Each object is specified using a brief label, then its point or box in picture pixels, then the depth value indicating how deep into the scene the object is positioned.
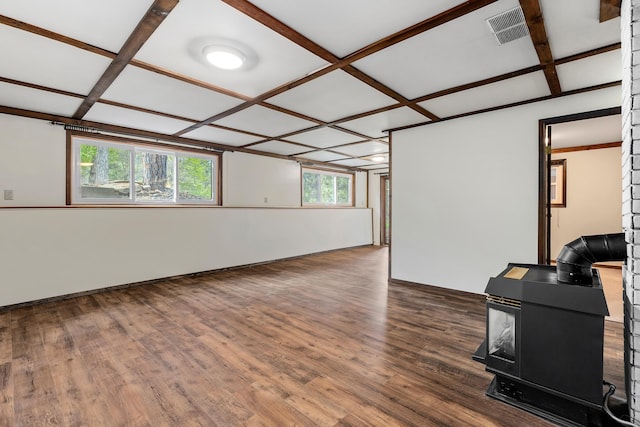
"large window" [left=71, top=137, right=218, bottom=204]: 4.27
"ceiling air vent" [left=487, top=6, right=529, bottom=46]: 1.90
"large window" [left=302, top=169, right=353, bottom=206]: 7.61
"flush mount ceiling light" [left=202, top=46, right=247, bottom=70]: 2.29
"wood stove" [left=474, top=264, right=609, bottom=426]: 1.60
